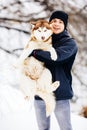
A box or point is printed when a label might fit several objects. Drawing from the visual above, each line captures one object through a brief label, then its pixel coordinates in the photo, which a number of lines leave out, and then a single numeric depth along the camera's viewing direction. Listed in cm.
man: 338
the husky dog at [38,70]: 338
